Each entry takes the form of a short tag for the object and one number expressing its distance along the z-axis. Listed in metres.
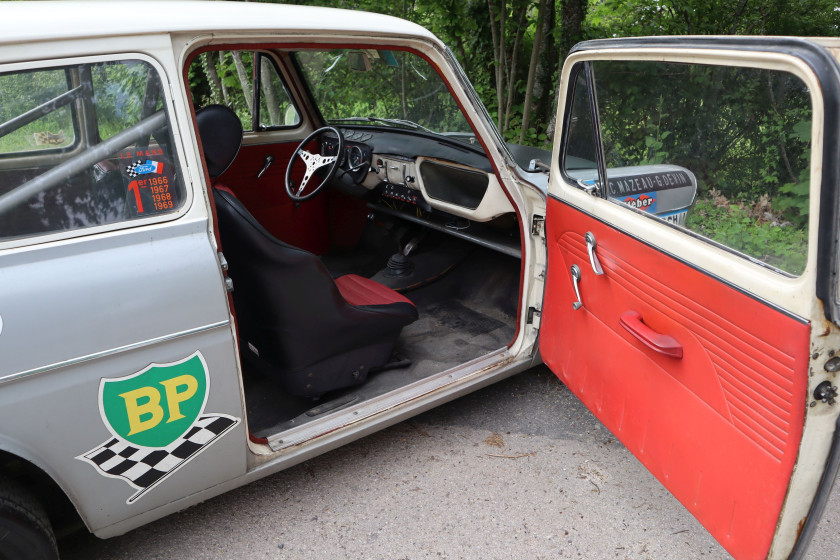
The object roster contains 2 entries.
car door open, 1.56
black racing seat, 2.30
